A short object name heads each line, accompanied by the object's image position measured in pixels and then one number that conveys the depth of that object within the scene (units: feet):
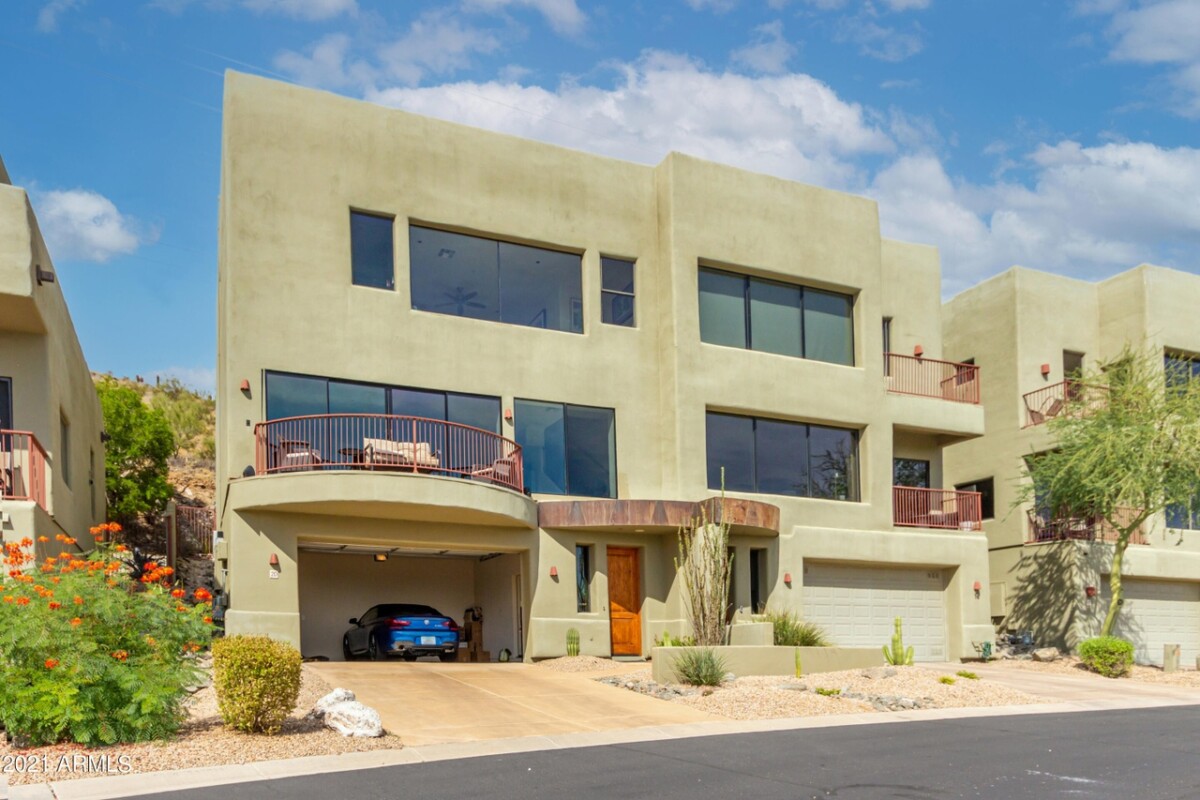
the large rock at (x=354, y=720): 45.65
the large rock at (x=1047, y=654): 93.76
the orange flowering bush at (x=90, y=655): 41.50
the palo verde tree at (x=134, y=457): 114.93
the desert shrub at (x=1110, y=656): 84.94
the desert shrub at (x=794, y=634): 72.43
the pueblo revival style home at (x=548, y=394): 72.95
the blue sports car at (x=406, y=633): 76.69
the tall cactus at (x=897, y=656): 73.72
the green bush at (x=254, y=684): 43.96
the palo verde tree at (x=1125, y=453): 89.66
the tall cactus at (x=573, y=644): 78.28
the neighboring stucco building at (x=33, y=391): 58.44
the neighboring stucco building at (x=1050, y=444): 100.83
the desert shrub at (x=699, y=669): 62.08
